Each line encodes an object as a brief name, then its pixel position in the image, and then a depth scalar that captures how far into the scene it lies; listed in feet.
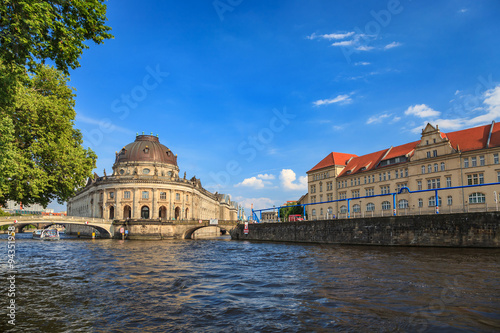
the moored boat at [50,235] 209.10
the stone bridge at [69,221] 174.50
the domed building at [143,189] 270.38
